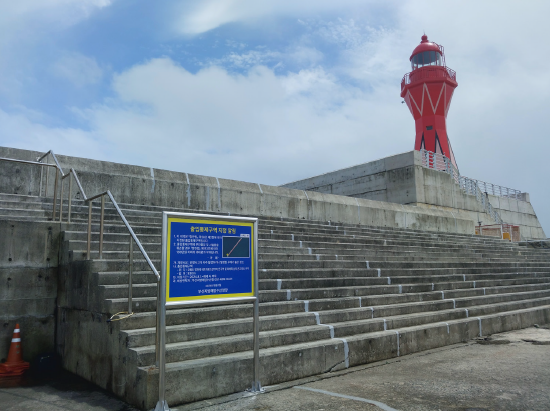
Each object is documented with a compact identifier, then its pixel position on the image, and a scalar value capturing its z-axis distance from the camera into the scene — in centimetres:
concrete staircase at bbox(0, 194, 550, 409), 474
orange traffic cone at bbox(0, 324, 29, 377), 581
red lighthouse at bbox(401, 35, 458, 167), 3106
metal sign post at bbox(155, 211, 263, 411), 425
